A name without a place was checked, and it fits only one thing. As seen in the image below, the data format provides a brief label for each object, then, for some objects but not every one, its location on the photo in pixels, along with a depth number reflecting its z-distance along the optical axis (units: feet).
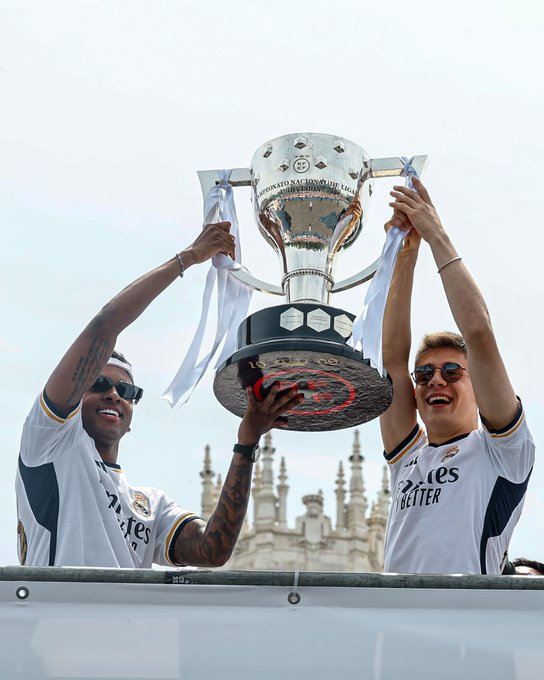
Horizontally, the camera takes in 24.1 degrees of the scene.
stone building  155.63
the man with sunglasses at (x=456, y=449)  13.28
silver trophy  13.15
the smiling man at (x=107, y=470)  13.29
